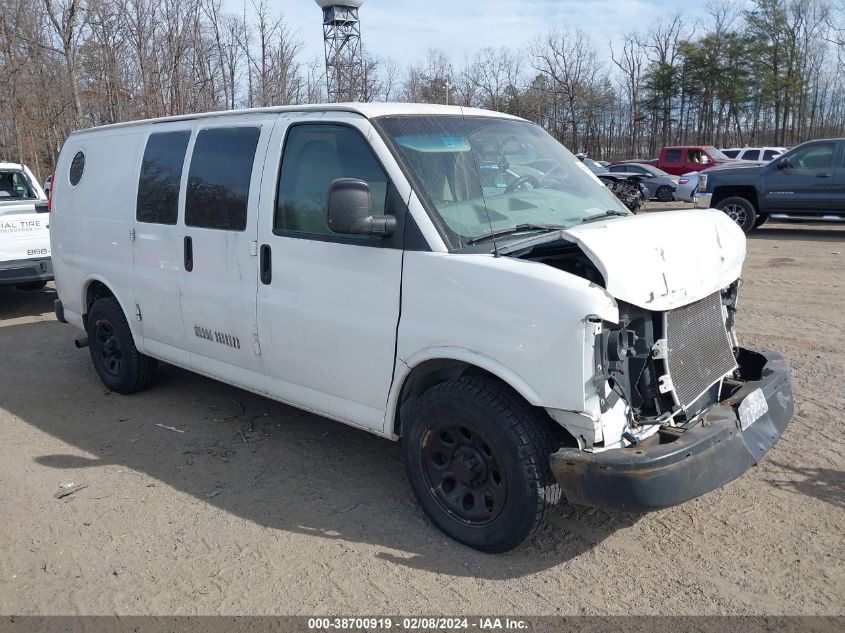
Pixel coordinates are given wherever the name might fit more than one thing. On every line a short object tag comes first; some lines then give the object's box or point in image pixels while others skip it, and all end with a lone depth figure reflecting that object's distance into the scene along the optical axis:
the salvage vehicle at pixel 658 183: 23.97
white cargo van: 3.10
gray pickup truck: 13.72
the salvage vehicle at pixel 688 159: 26.11
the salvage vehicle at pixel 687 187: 18.64
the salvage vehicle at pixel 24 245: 8.45
